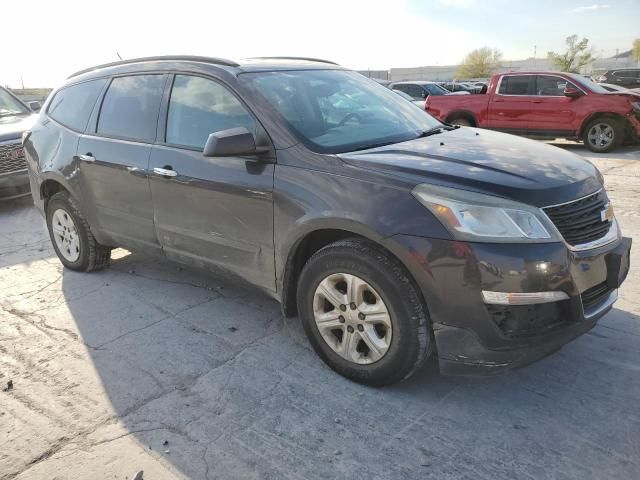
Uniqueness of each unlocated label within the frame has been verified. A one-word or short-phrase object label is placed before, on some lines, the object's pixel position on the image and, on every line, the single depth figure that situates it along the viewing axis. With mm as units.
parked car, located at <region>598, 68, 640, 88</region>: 22766
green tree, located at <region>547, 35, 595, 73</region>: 64188
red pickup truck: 10867
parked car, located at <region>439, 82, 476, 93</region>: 27219
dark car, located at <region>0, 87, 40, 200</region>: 7590
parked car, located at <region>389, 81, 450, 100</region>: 17828
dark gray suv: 2535
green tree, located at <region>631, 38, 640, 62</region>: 77862
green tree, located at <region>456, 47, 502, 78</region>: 80625
